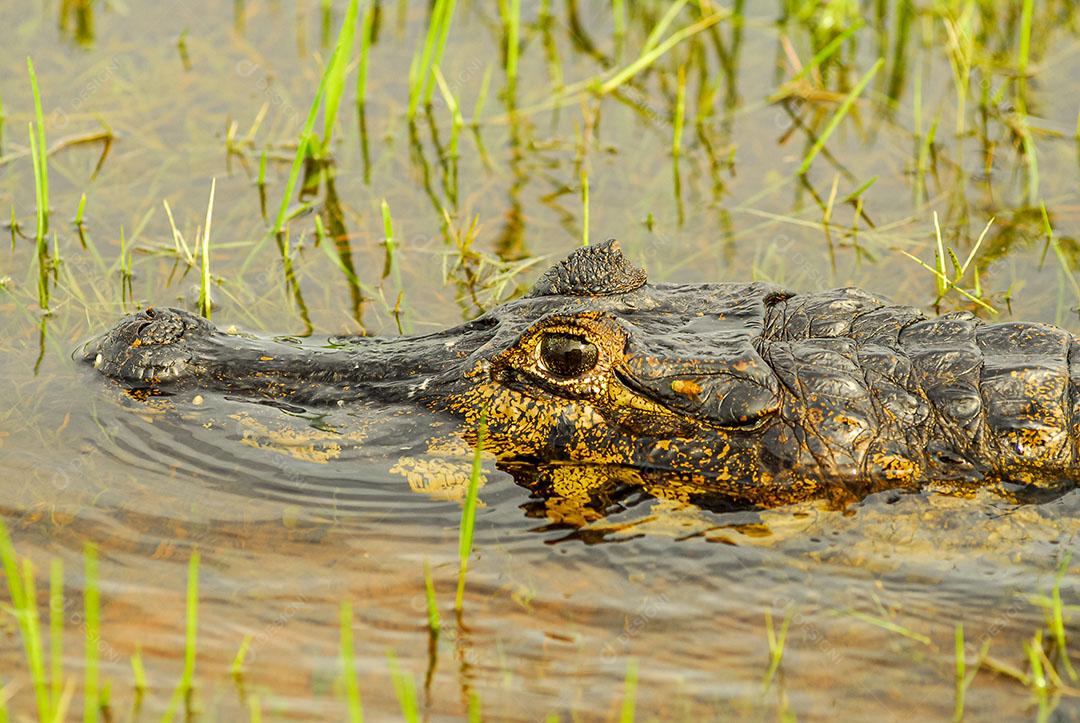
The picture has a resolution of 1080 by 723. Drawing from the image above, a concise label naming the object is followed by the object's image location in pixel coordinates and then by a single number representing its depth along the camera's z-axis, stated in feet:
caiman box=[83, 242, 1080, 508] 26.35
